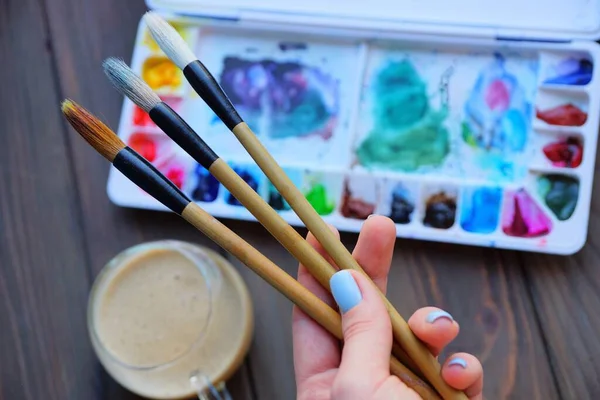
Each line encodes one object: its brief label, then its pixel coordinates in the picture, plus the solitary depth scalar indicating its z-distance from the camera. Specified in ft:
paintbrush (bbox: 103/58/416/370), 1.62
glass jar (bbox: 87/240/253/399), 2.04
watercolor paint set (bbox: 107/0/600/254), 2.24
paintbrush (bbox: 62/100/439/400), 1.58
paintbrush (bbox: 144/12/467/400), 1.65
